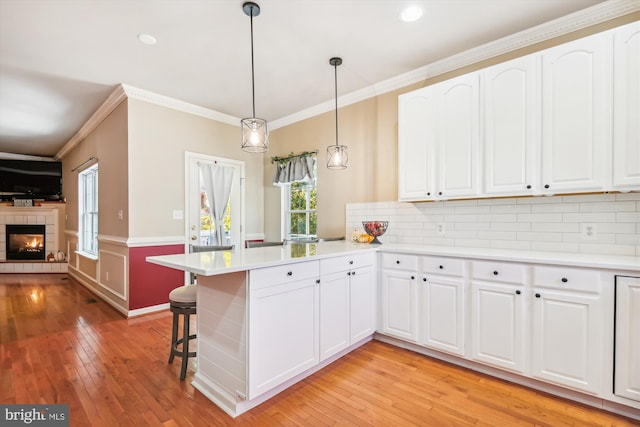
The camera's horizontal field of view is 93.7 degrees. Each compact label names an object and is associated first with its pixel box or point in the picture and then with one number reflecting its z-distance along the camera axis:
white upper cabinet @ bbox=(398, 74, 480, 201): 2.56
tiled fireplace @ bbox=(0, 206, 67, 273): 6.58
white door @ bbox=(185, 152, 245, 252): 4.20
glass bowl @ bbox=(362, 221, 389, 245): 3.18
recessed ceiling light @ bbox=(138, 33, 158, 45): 2.58
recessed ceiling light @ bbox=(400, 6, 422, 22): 2.26
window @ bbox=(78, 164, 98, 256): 5.16
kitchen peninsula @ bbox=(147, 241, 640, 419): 1.82
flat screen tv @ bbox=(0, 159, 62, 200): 6.54
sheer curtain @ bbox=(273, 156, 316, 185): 4.24
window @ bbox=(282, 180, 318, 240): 4.42
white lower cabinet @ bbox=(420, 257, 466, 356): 2.39
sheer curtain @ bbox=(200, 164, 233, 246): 4.39
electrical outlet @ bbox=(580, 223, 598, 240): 2.23
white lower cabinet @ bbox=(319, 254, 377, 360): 2.34
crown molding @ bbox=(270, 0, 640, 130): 2.21
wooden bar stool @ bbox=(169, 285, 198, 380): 2.25
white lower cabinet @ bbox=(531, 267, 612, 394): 1.87
